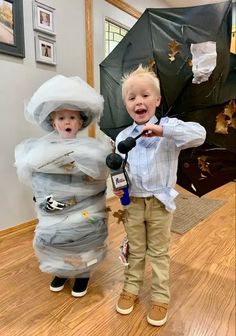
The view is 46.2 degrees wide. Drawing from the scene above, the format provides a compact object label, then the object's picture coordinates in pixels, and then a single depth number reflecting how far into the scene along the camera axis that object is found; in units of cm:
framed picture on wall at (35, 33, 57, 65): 175
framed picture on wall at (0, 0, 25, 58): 154
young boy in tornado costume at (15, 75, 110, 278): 104
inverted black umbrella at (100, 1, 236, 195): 88
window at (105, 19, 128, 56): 234
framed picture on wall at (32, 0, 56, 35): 170
